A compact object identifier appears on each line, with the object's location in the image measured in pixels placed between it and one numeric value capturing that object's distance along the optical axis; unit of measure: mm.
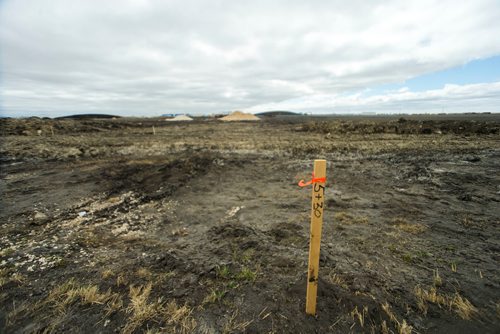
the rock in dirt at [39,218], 5472
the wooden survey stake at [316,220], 2400
